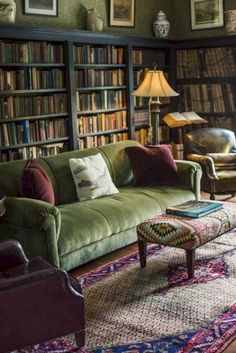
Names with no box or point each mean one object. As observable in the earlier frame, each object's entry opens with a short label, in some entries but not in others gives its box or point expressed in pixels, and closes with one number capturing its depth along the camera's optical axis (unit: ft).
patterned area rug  8.48
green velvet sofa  10.71
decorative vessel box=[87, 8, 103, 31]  17.46
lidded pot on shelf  20.43
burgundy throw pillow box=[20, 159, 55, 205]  11.58
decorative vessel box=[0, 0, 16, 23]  14.40
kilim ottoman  10.68
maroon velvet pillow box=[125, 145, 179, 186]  14.78
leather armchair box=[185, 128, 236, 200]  16.94
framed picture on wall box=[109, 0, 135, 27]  19.07
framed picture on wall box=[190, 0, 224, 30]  20.43
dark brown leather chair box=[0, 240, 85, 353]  7.41
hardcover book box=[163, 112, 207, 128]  18.98
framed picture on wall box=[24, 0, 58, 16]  15.79
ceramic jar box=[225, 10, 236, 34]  19.36
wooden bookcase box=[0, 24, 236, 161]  15.15
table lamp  16.60
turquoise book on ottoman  11.62
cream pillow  13.33
